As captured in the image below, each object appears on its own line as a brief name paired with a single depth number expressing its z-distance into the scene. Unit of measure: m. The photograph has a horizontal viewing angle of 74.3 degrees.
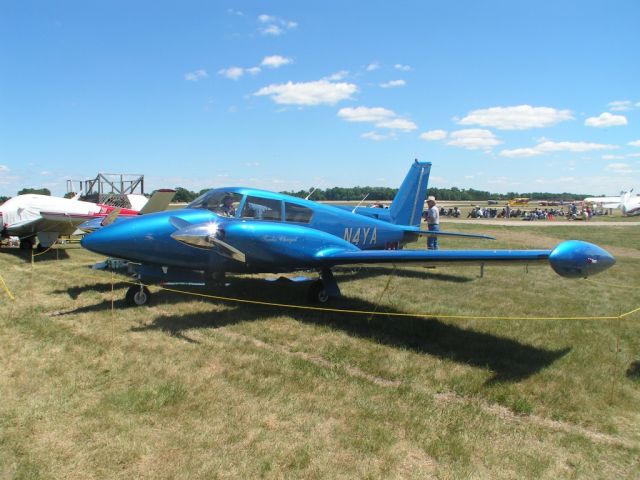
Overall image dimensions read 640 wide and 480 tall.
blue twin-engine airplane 7.07
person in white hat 13.95
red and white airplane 16.03
